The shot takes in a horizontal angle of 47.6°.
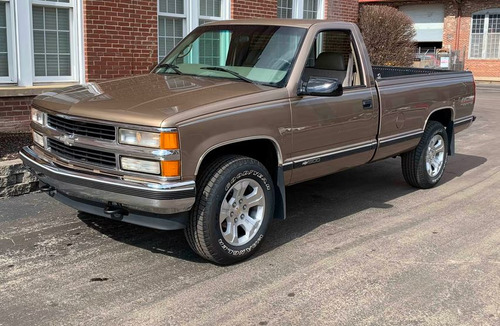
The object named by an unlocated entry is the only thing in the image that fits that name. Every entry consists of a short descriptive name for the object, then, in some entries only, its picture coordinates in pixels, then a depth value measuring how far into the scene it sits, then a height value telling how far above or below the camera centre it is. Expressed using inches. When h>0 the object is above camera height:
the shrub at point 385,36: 657.6 +35.0
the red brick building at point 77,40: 307.1 +12.5
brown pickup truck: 157.6 -20.6
